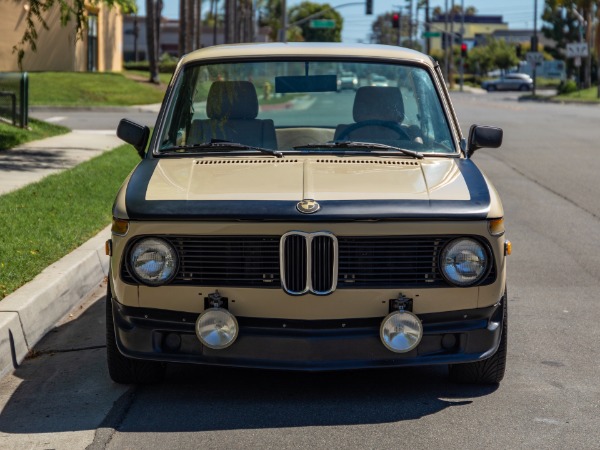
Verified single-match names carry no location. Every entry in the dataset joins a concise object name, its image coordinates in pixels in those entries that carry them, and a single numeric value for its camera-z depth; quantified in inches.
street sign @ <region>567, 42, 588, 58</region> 2486.8
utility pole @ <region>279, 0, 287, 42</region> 2121.3
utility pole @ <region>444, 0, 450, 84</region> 3639.3
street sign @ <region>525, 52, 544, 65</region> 2670.5
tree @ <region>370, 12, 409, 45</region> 7578.7
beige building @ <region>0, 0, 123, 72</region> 1777.8
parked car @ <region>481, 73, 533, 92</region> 3267.7
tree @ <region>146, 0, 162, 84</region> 1725.8
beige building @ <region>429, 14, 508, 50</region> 6820.9
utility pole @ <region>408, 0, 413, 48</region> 5208.7
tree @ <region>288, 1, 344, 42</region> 5634.8
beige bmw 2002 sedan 209.8
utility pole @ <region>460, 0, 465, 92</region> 3047.2
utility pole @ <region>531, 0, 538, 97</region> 2849.4
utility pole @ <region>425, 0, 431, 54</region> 4483.5
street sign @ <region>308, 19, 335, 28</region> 2773.9
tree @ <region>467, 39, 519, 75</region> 4586.6
